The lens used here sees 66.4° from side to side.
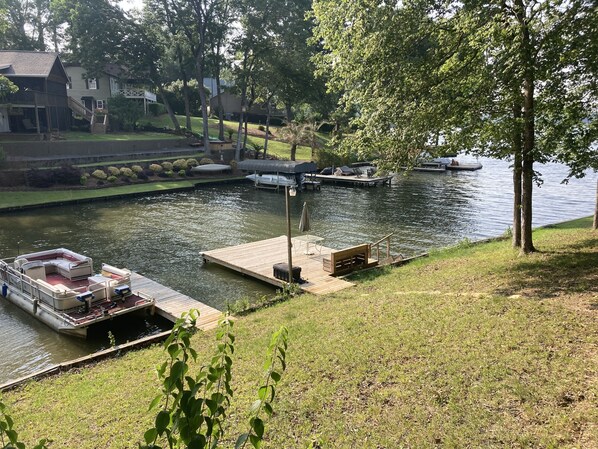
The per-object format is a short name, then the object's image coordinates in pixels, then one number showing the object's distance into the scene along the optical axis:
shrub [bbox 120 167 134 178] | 38.59
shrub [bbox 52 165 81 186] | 34.72
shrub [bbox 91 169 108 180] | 37.06
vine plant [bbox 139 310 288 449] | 2.13
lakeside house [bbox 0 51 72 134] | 43.50
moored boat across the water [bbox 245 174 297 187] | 38.50
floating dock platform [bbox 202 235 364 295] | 15.12
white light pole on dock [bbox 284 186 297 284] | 14.74
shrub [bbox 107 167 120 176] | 38.19
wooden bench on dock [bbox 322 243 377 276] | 16.09
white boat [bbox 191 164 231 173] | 42.28
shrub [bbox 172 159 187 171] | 42.47
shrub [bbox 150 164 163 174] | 40.78
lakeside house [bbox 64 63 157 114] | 57.50
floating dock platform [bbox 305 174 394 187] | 41.09
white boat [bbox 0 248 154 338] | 12.95
